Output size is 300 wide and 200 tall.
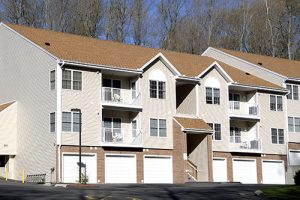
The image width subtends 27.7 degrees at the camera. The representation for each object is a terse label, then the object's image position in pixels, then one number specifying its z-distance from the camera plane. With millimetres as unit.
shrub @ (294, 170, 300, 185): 39372
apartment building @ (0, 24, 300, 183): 45625
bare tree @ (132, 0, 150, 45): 76312
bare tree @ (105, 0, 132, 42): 74812
